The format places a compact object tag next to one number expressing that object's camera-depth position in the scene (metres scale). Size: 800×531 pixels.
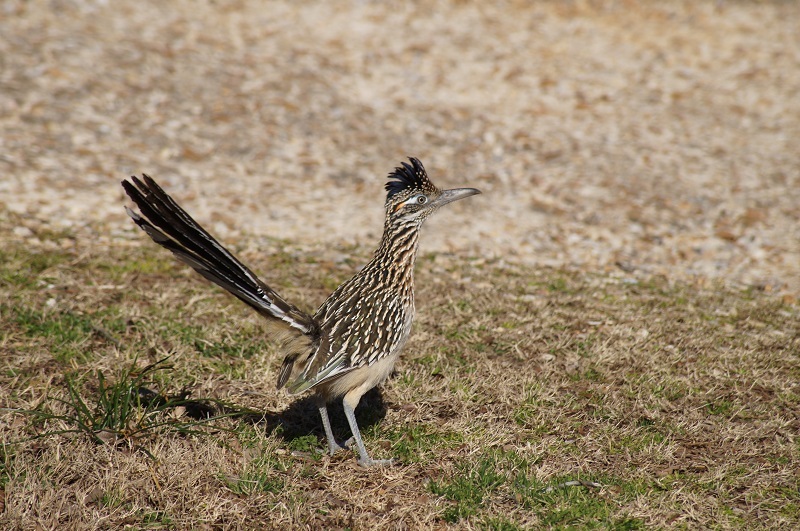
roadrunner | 9.08
